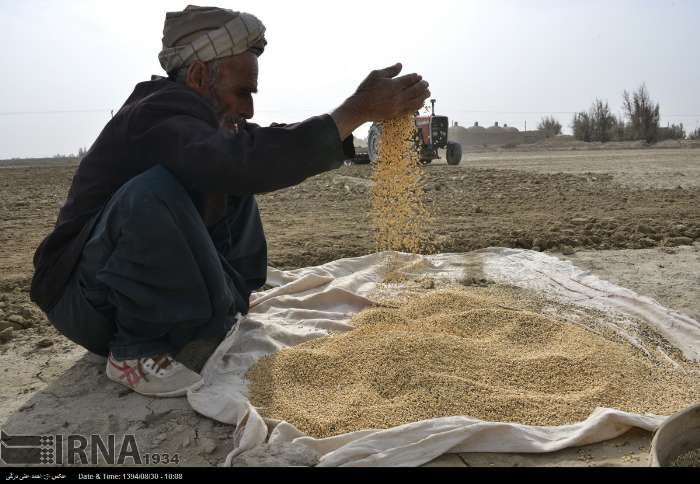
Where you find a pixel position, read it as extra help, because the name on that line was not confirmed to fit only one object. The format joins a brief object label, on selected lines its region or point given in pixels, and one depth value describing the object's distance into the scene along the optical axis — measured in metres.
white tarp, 1.58
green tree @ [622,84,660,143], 36.38
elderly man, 1.85
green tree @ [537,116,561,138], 52.62
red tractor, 15.79
